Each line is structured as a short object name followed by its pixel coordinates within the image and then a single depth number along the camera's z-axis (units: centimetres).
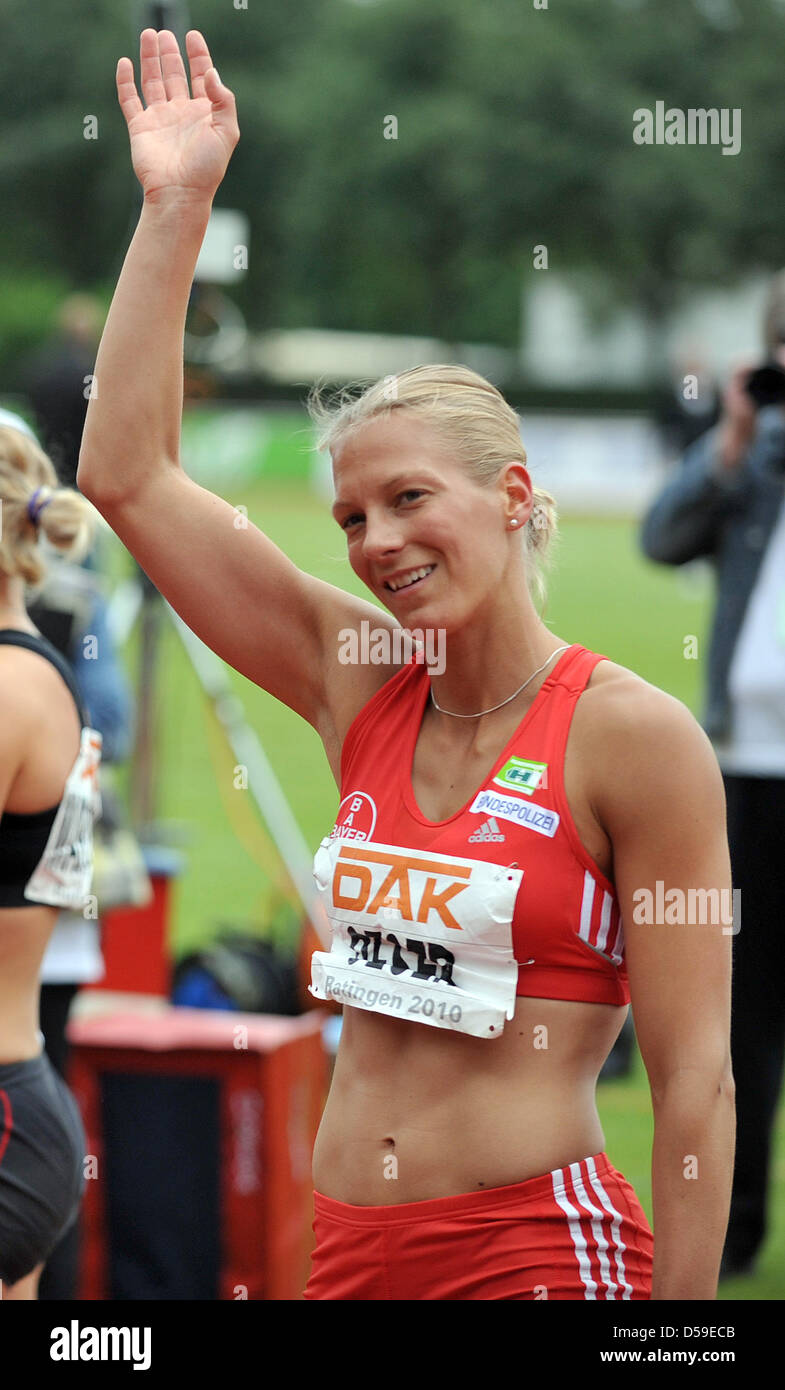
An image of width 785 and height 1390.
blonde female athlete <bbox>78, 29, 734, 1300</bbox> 382
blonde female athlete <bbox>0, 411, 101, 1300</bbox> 507
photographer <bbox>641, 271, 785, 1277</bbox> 799
